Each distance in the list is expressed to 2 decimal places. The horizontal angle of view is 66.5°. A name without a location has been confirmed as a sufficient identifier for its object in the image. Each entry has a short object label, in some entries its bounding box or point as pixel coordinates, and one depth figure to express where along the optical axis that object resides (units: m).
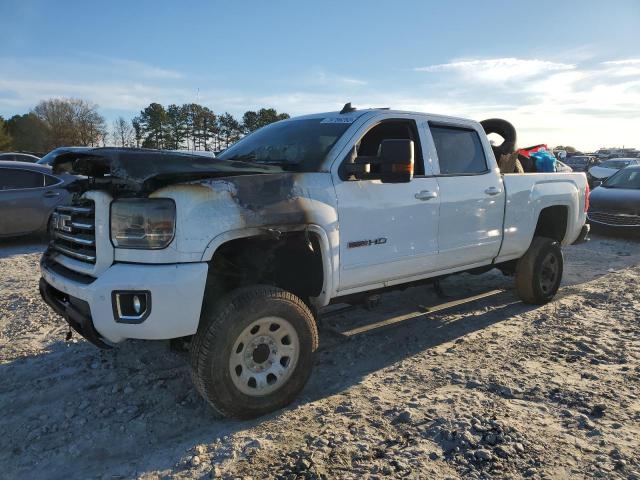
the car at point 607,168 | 22.55
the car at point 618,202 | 10.40
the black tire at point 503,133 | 5.89
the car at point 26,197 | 8.58
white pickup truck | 2.85
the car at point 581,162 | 29.81
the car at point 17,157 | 20.27
